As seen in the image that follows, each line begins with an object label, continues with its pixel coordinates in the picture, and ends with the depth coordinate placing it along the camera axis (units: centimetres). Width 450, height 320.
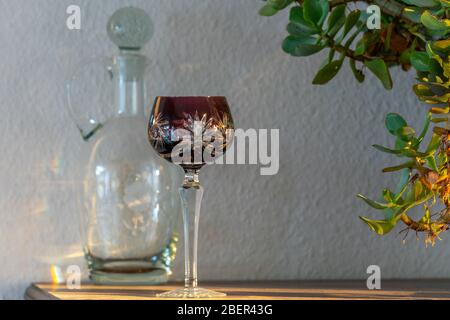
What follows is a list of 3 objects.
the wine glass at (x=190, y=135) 138
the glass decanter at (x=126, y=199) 150
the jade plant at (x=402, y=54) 131
